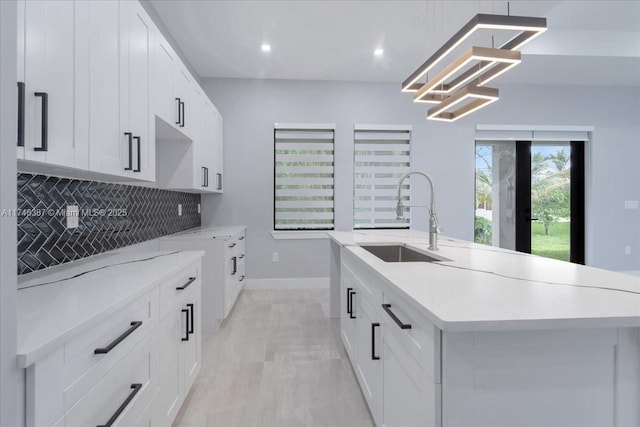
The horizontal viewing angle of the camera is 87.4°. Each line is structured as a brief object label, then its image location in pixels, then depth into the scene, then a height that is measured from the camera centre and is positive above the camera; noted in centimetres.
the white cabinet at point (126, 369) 80 -49
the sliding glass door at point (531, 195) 500 +32
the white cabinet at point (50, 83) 98 +41
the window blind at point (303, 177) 457 +51
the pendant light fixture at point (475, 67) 163 +92
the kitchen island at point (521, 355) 86 -38
